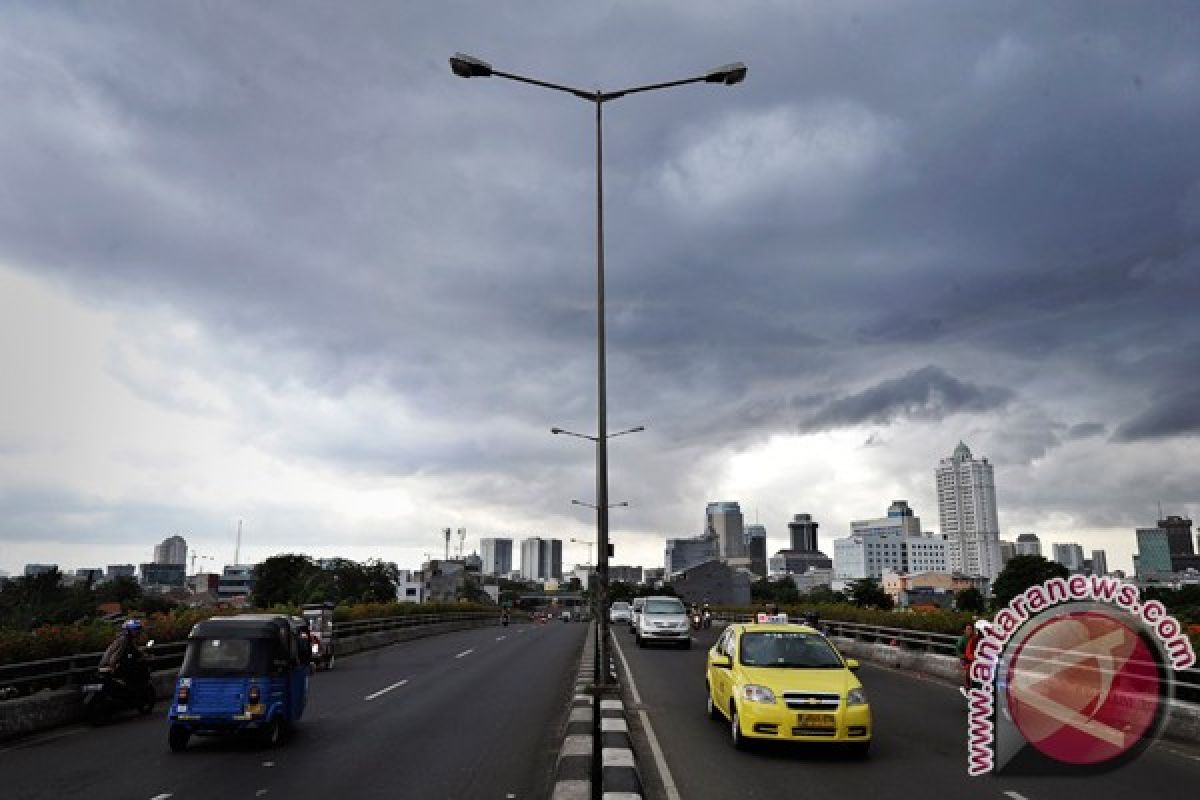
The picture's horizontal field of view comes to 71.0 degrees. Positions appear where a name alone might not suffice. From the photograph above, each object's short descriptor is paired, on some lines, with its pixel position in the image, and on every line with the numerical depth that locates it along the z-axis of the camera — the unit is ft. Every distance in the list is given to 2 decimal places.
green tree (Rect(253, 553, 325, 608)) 342.03
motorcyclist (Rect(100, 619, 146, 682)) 44.79
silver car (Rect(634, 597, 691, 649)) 104.58
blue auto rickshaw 36.22
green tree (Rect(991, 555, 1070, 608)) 289.12
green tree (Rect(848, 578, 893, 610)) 333.62
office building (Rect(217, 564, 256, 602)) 619.67
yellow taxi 32.48
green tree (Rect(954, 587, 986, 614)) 345.51
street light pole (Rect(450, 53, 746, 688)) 52.65
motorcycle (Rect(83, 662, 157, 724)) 44.28
